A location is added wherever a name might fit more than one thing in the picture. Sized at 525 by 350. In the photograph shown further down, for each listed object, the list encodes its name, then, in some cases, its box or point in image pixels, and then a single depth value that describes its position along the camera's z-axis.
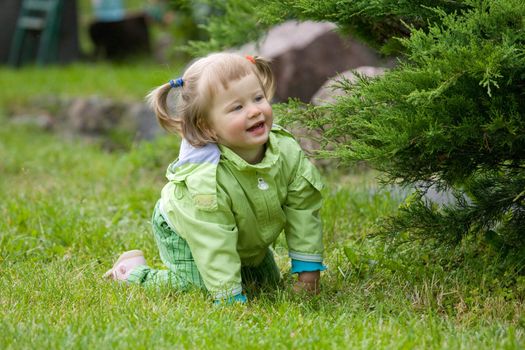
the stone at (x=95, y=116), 9.12
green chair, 12.34
